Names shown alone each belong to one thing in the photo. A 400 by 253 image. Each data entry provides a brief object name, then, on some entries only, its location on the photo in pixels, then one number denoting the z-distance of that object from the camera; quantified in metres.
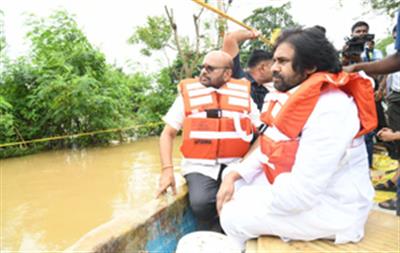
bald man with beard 2.18
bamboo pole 2.05
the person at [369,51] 2.74
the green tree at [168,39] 14.20
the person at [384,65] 1.63
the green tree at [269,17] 23.33
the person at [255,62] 2.69
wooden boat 1.37
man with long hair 1.25
